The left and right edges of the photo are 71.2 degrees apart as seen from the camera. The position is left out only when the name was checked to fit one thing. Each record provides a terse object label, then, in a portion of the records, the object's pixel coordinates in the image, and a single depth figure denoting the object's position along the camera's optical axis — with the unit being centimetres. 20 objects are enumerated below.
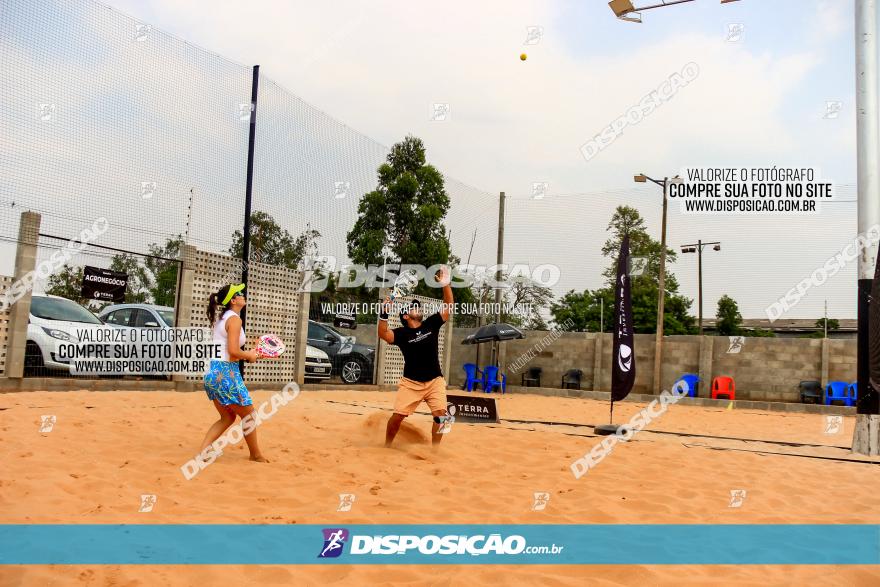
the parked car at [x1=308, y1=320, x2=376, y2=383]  1453
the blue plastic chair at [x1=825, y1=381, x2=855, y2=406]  1522
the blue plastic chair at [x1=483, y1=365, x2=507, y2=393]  1825
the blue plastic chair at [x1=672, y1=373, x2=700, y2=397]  1698
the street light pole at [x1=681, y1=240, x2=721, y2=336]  2006
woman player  513
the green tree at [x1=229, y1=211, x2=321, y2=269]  1148
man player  632
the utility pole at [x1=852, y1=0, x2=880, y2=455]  790
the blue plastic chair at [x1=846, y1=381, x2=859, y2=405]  1515
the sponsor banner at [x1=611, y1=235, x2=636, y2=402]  855
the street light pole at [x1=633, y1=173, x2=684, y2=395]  1784
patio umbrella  1620
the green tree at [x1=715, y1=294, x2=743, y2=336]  3591
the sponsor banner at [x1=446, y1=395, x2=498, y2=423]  912
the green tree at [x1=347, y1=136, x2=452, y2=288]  2203
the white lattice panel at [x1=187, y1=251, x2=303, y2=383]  1045
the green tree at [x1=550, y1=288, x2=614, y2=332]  3495
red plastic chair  1661
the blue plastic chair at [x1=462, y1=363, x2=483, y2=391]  1838
